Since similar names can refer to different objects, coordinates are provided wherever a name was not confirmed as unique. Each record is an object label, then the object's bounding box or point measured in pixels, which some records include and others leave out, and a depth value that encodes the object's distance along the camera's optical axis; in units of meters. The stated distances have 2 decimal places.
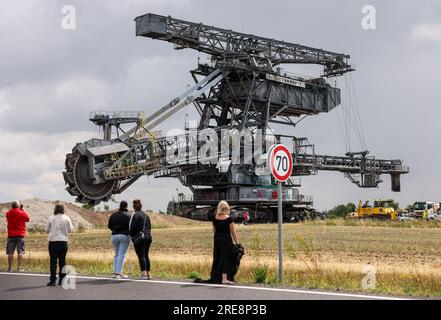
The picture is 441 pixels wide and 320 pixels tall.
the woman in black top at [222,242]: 12.80
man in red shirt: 16.98
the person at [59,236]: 13.62
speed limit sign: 13.31
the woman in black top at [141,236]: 14.13
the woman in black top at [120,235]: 14.43
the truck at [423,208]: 72.70
